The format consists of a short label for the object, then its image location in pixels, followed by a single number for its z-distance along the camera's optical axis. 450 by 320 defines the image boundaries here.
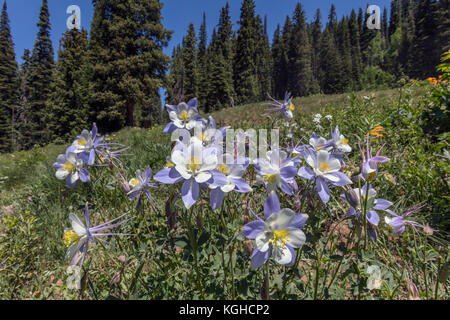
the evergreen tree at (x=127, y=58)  17.25
